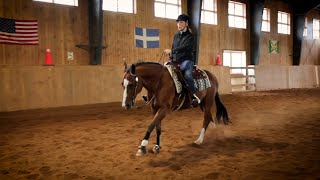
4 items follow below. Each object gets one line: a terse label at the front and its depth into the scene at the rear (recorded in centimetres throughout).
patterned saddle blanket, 555
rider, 574
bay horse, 485
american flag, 1227
